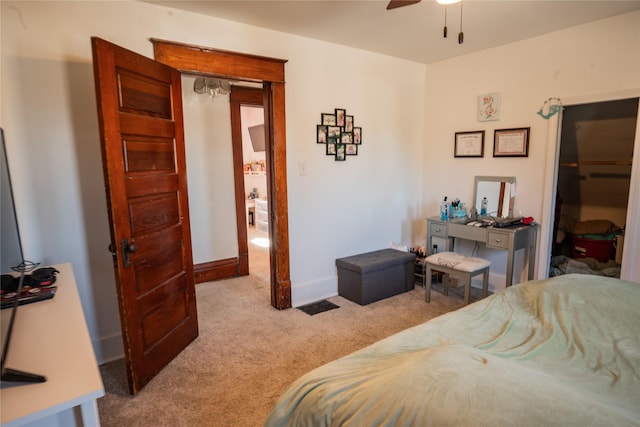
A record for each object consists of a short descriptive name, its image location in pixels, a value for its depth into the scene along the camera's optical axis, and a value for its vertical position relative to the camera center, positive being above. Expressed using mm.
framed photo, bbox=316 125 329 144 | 3248 +301
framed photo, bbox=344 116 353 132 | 3410 +414
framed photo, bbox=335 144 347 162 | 3393 +137
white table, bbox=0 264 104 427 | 870 -570
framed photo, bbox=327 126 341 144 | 3312 +306
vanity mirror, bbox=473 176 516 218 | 3385 -305
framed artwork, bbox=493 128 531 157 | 3248 +210
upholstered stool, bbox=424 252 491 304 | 3025 -895
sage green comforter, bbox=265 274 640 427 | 895 -681
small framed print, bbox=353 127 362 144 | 3492 +308
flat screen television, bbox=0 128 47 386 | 1230 -375
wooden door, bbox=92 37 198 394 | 1859 -204
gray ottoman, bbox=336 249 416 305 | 3271 -1051
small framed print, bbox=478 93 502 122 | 3414 +572
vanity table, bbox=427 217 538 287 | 3010 -643
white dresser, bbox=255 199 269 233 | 6594 -897
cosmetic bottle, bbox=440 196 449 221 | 3553 -471
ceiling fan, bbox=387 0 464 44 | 1858 +882
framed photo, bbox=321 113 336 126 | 3258 +441
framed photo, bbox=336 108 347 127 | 3345 +479
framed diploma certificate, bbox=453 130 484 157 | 3588 +217
